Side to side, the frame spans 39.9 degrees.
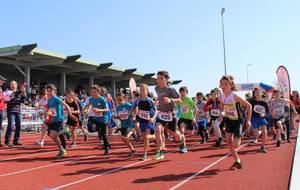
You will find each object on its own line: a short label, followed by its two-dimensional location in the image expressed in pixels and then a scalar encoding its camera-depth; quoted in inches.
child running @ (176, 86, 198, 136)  504.4
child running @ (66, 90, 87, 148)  514.3
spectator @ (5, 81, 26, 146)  505.4
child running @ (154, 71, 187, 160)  383.6
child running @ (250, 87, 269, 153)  455.5
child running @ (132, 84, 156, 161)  381.1
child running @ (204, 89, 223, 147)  519.6
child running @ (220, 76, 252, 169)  322.0
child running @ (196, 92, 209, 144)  567.6
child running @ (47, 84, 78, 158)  407.8
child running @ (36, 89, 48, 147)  514.0
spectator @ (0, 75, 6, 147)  499.0
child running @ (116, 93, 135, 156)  422.0
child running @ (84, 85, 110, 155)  423.2
